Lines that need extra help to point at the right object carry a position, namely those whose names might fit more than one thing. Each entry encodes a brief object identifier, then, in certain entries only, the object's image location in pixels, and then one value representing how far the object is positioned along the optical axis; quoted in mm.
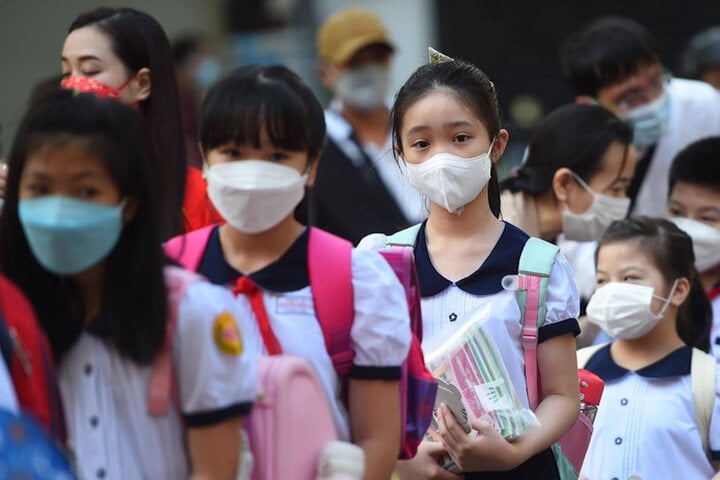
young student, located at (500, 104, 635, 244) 12055
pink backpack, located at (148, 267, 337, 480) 7340
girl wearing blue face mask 6910
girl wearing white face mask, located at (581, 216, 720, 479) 10953
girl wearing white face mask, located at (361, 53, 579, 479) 8898
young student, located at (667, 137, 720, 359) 12992
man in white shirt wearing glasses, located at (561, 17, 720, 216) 14523
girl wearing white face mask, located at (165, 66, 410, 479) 7754
